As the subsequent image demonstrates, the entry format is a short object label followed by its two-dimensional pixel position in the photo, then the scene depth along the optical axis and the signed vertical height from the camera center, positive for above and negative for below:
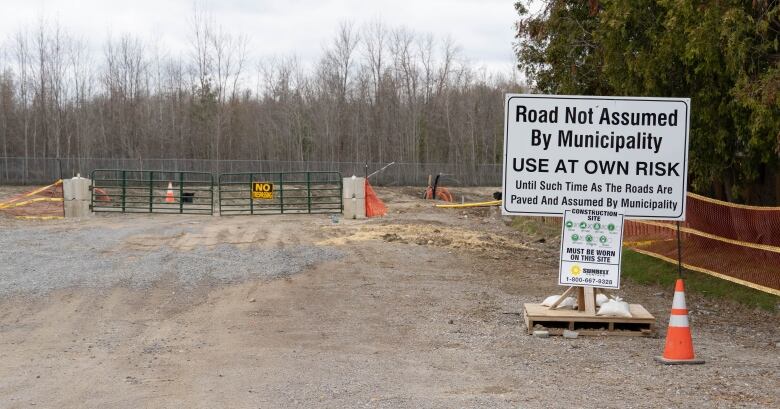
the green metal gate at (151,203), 26.52 -1.77
